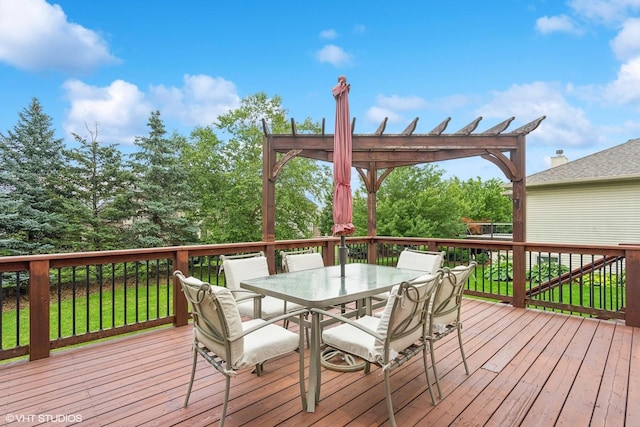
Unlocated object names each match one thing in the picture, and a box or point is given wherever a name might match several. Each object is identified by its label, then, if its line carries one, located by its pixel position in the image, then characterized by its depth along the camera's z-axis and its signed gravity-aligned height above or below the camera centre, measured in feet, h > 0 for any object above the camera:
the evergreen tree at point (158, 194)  37.35 +2.25
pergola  16.19 +3.37
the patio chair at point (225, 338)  6.40 -2.69
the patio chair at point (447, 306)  8.13 -2.50
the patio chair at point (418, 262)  11.84 -1.90
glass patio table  7.56 -2.07
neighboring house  29.32 +1.11
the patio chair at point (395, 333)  6.63 -2.69
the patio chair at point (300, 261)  12.39 -1.89
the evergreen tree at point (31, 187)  31.14 +2.73
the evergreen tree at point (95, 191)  34.96 +2.57
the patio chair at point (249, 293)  10.09 -2.43
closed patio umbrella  11.19 +1.71
